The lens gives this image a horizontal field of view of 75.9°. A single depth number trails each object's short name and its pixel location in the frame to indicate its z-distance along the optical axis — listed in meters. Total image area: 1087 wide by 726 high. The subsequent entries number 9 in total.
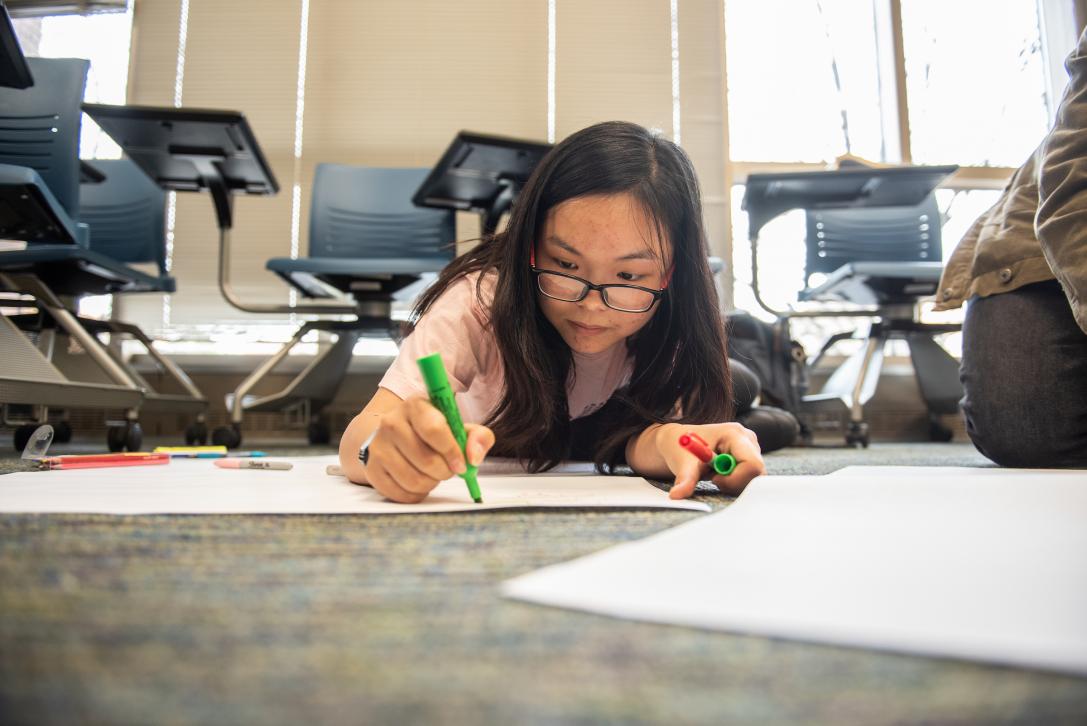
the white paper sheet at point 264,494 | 0.48
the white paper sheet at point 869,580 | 0.21
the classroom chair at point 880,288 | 2.01
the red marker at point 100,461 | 0.81
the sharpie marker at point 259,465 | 0.84
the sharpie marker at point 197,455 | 1.07
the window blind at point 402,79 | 2.74
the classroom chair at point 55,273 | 1.32
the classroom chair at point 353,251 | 2.01
